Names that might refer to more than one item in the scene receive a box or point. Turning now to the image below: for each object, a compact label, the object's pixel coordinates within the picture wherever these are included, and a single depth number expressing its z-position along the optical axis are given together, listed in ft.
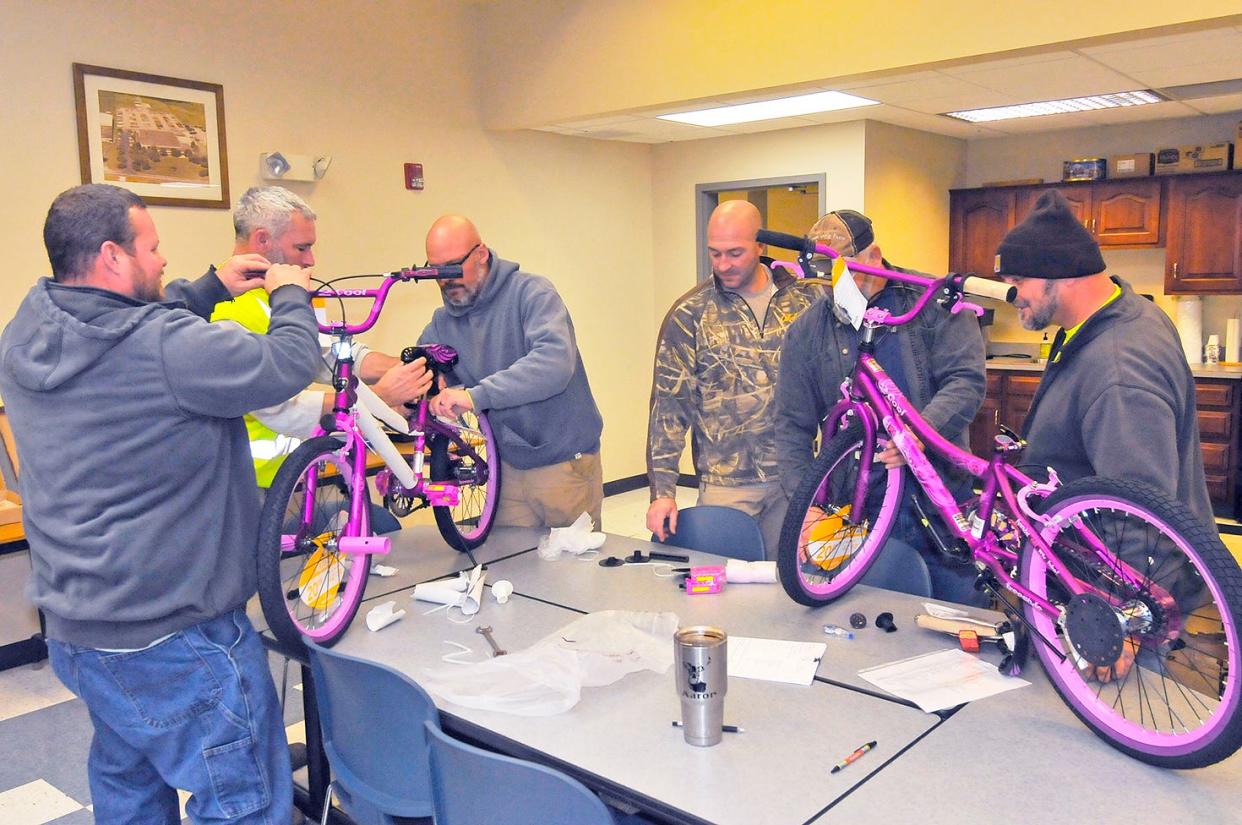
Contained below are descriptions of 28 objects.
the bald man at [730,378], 10.19
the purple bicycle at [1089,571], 5.01
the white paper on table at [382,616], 7.67
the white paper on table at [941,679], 5.97
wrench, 7.03
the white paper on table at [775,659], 6.40
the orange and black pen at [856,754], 5.22
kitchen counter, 19.76
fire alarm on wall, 17.98
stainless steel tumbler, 5.40
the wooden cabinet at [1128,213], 21.21
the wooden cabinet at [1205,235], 20.24
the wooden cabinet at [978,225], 22.97
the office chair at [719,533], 9.28
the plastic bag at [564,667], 6.14
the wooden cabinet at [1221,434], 19.81
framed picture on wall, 13.79
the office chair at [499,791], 4.59
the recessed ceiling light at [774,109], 17.04
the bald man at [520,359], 10.03
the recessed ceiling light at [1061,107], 17.98
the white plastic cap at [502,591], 8.08
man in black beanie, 6.11
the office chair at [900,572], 8.14
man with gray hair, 8.23
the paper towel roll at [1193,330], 21.44
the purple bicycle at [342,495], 7.08
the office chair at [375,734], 5.89
